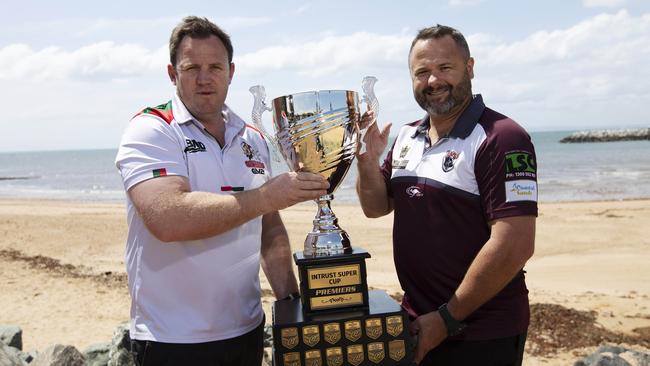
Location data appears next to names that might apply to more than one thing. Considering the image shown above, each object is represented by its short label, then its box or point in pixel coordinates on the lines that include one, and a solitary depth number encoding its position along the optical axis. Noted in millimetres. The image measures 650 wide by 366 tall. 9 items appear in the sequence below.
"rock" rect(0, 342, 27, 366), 3787
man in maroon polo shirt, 2463
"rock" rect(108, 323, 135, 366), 4262
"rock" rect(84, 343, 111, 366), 4578
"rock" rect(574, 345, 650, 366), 4152
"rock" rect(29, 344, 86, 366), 4086
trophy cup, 2152
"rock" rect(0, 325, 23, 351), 5094
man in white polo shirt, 2307
